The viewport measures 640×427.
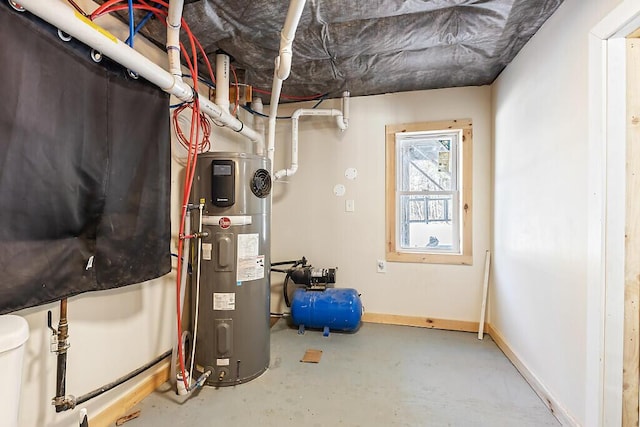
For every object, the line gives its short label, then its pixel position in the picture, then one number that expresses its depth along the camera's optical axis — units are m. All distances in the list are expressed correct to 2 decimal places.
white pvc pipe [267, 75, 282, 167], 2.26
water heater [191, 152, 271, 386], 1.90
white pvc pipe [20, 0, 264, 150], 1.03
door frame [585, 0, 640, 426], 1.26
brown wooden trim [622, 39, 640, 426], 1.24
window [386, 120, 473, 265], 2.81
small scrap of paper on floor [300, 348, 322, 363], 2.22
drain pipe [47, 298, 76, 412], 1.24
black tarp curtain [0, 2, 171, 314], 1.02
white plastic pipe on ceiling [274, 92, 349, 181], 2.88
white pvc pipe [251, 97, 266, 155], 2.91
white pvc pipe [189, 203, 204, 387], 1.87
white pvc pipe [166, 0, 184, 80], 1.43
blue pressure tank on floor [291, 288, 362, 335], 2.59
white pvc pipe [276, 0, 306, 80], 1.33
